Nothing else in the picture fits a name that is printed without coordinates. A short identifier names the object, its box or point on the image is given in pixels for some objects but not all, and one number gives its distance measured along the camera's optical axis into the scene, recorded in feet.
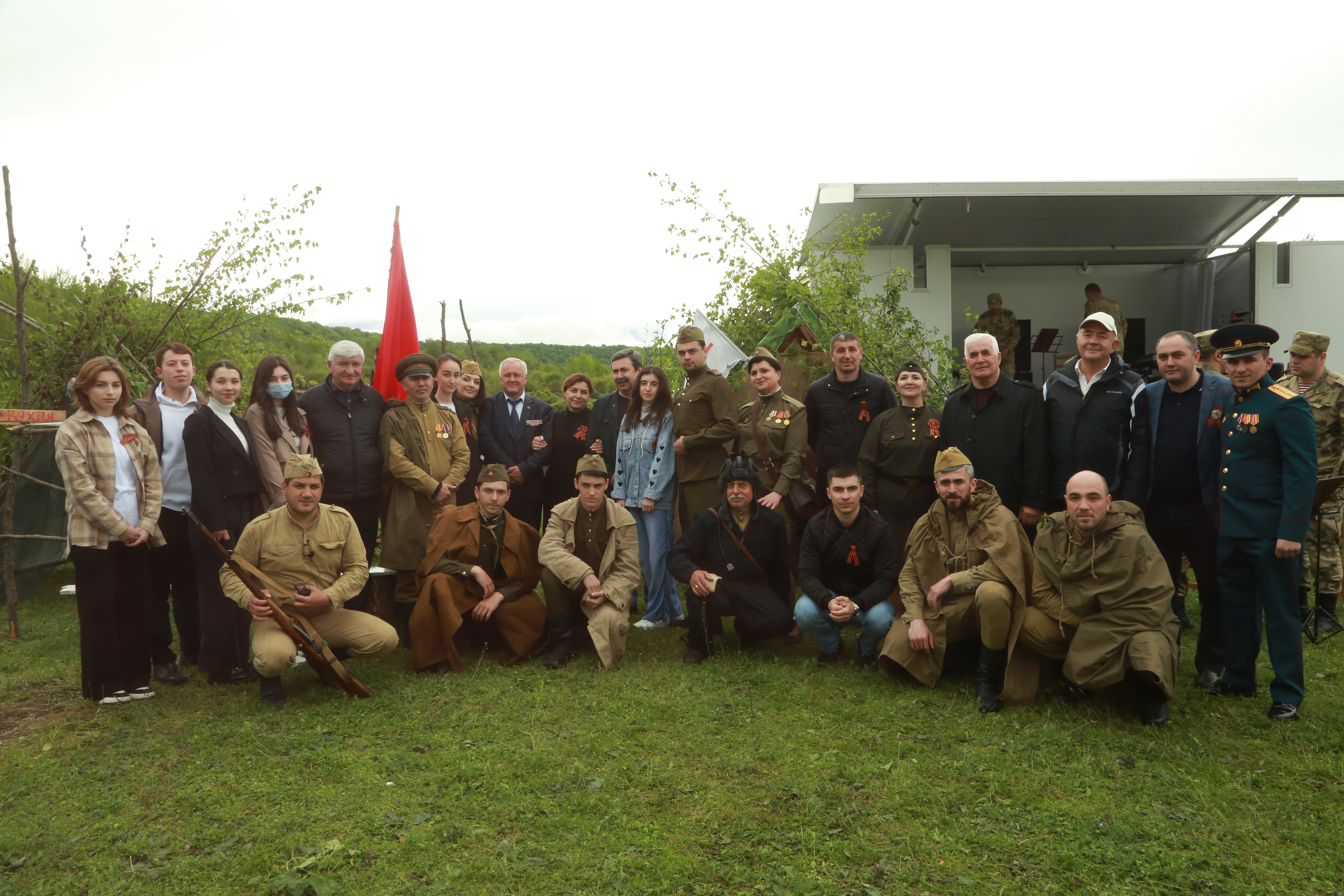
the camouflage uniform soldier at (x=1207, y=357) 19.02
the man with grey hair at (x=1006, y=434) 16.43
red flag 24.32
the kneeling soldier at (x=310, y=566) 15.55
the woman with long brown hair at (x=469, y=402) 20.03
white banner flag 28.17
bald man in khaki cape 13.41
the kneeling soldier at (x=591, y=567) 17.52
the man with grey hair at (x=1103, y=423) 15.56
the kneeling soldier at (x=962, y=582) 14.66
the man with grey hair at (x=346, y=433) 18.33
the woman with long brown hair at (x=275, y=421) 17.13
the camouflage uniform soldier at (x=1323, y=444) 18.75
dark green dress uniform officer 13.29
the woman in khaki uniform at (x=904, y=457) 17.49
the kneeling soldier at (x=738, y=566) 17.53
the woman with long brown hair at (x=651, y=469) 19.76
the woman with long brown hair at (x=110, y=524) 15.07
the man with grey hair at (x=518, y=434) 21.39
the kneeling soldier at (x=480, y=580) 17.31
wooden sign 20.02
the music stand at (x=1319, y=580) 16.71
